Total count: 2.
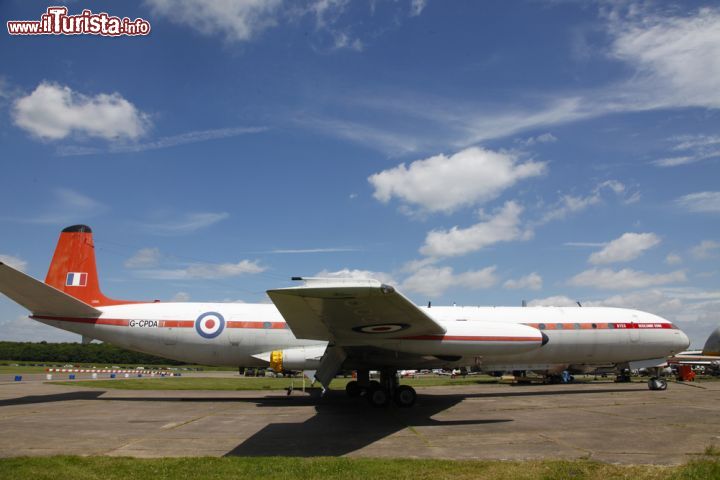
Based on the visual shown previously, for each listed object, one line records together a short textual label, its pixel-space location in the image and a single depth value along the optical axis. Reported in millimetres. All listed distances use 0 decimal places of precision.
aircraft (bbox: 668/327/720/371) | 39812
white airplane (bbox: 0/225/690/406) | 13125
